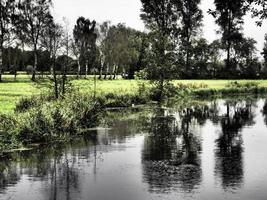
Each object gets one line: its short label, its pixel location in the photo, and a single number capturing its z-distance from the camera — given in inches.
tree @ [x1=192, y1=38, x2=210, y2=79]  4111.7
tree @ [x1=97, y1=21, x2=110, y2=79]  4359.7
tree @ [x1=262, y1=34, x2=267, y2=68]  5349.4
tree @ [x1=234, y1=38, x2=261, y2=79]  4325.8
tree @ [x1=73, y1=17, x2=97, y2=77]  4316.4
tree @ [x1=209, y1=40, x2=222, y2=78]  4483.3
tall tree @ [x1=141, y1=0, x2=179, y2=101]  2330.2
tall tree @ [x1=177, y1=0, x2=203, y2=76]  4005.9
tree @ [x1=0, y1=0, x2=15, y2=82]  3196.4
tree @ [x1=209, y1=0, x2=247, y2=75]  4128.9
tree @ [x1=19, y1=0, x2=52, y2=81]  3395.7
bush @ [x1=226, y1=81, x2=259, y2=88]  3190.0
